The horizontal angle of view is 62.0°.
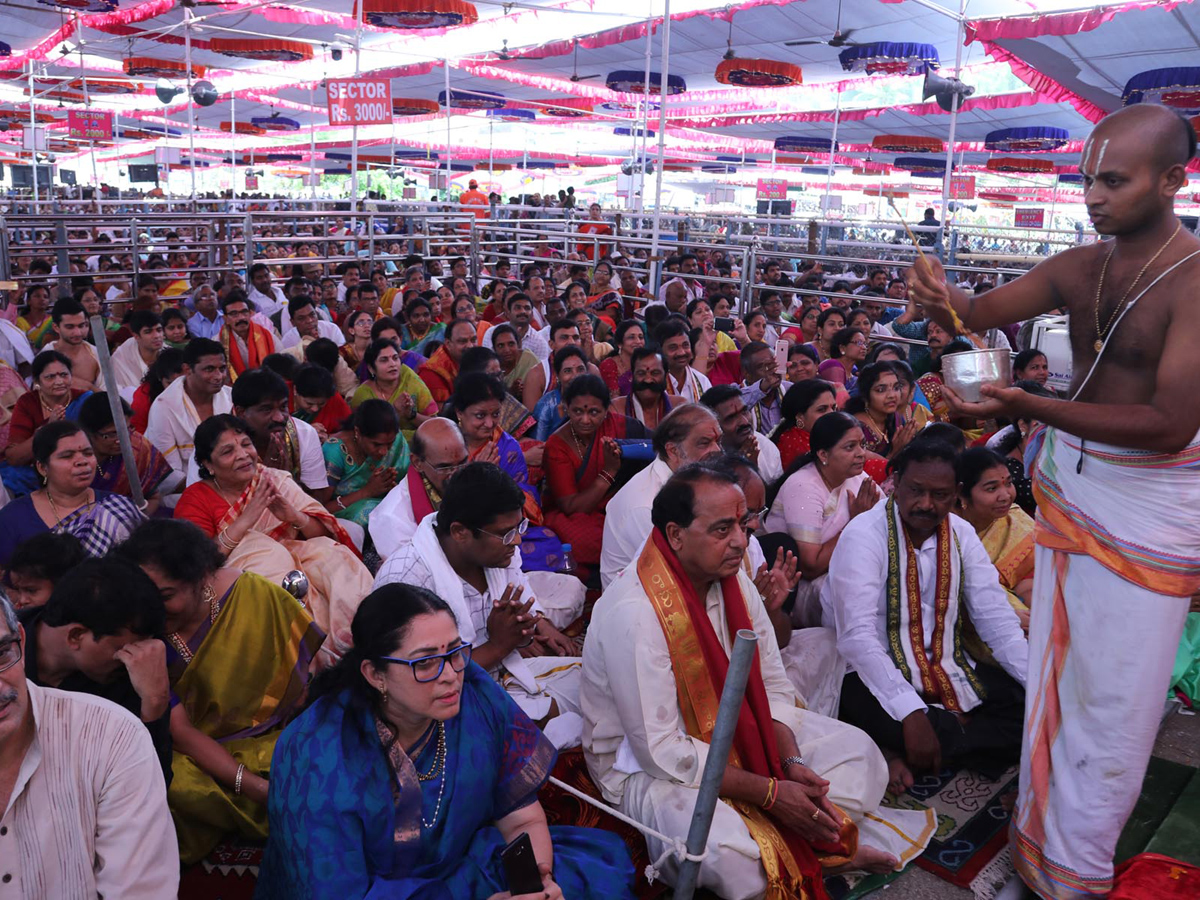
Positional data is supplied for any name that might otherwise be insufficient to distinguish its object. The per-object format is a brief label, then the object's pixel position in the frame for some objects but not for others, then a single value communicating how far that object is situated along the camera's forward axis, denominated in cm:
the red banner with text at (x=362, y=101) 927
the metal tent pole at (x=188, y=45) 980
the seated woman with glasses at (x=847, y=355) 569
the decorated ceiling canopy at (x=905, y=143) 1570
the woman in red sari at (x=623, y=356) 548
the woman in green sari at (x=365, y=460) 396
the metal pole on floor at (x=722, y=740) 154
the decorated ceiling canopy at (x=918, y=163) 1941
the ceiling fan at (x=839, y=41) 917
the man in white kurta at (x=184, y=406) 414
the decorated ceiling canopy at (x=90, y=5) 891
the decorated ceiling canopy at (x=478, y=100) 1556
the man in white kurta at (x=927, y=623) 274
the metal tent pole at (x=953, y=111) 770
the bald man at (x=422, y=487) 316
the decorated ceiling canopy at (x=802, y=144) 1778
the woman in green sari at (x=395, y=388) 483
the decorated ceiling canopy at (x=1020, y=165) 1828
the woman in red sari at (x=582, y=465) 398
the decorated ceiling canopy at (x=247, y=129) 2062
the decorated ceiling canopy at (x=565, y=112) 1752
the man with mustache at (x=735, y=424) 397
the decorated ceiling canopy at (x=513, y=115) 1883
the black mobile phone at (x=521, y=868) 181
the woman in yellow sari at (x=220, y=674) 225
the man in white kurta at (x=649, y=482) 316
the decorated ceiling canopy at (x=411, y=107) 1453
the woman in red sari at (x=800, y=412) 410
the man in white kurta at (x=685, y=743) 212
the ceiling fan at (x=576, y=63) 1306
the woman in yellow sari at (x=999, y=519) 324
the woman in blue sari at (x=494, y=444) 371
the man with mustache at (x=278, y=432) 373
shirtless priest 185
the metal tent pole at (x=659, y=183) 690
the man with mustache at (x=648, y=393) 455
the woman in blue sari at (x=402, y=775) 176
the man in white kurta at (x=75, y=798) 151
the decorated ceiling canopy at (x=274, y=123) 2017
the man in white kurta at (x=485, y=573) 247
